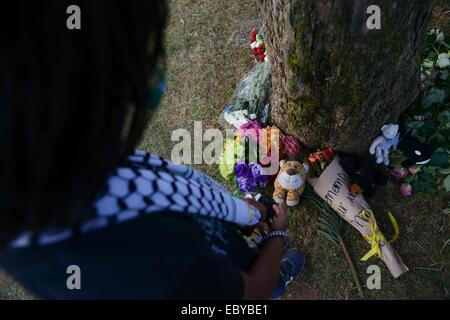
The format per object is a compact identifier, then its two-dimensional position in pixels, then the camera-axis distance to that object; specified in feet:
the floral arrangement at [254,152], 8.07
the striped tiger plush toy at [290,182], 7.63
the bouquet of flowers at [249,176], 8.09
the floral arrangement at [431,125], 7.54
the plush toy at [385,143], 7.43
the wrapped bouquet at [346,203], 7.51
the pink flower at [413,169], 7.71
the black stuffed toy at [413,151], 7.46
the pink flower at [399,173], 7.86
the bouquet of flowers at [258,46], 9.18
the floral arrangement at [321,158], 7.94
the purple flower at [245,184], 8.17
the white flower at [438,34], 7.98
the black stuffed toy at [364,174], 7.72
